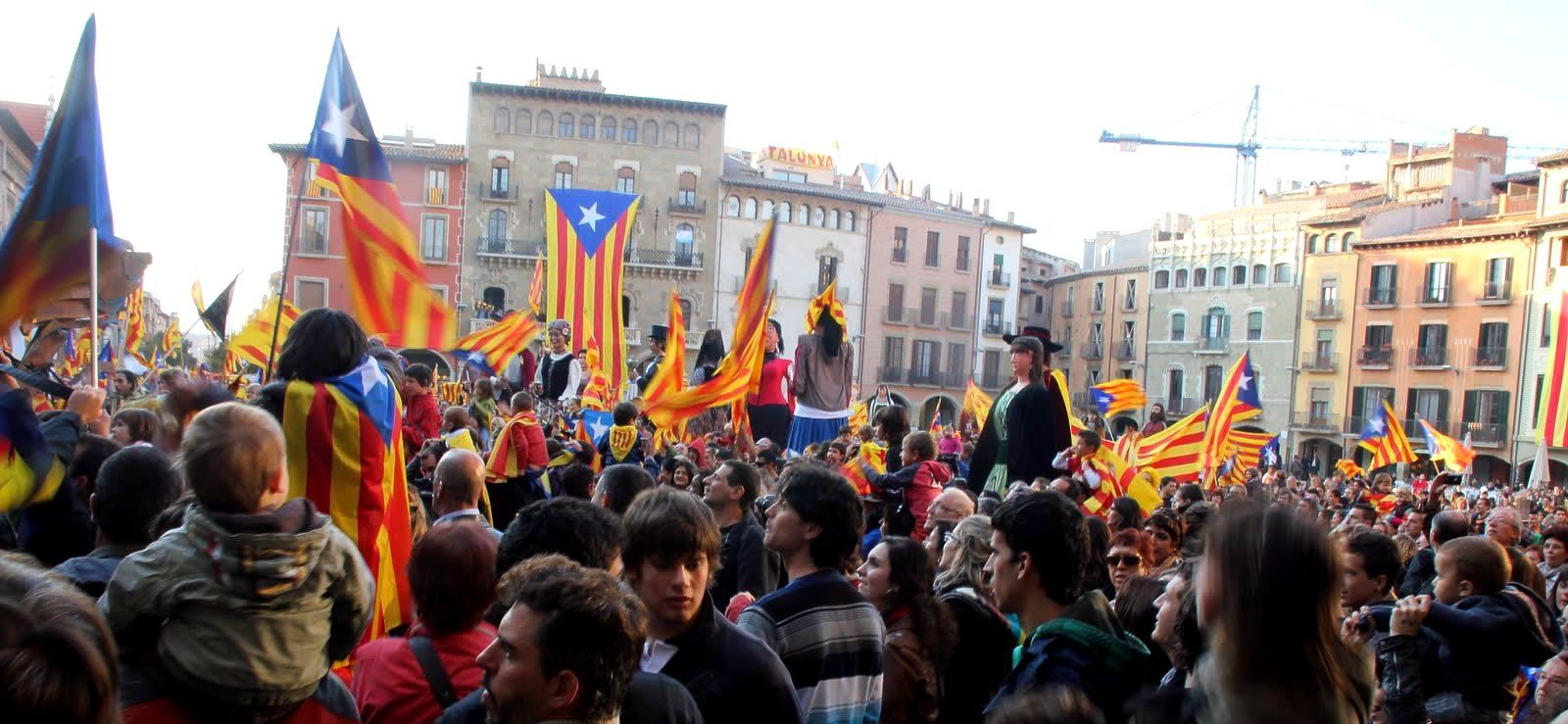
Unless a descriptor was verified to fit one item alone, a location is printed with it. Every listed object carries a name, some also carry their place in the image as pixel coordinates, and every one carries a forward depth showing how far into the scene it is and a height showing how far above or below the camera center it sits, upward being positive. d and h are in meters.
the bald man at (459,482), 4.93 -0.66
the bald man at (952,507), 5.61 -0.72
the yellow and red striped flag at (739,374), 10.91 -0.38
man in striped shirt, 3.76 -0.86
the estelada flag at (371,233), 6.80 +0.41
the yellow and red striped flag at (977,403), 24.81 -1.09
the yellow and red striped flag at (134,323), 21.08 -0.52
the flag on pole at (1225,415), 19.20 -0.79
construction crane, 106.06 +18.23
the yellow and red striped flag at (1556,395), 14.11 -0.10
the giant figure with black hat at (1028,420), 8.03 -0.45
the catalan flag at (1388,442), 24.77 -1.35
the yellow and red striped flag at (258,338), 12.22 -0.37
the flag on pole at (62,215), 5.89 +0.36
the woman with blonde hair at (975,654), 4.28 -1.05
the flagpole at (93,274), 5.97 +0.07
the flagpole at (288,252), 5.92 +0.26
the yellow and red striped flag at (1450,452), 25.05 -1.48
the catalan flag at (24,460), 4.86 -0.68
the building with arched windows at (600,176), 53.50 +6.31
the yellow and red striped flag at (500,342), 15.36 -0.31
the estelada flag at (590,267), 13.42 +0.58
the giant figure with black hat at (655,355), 13.18 -0.29
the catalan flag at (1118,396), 21.14 -0.67
